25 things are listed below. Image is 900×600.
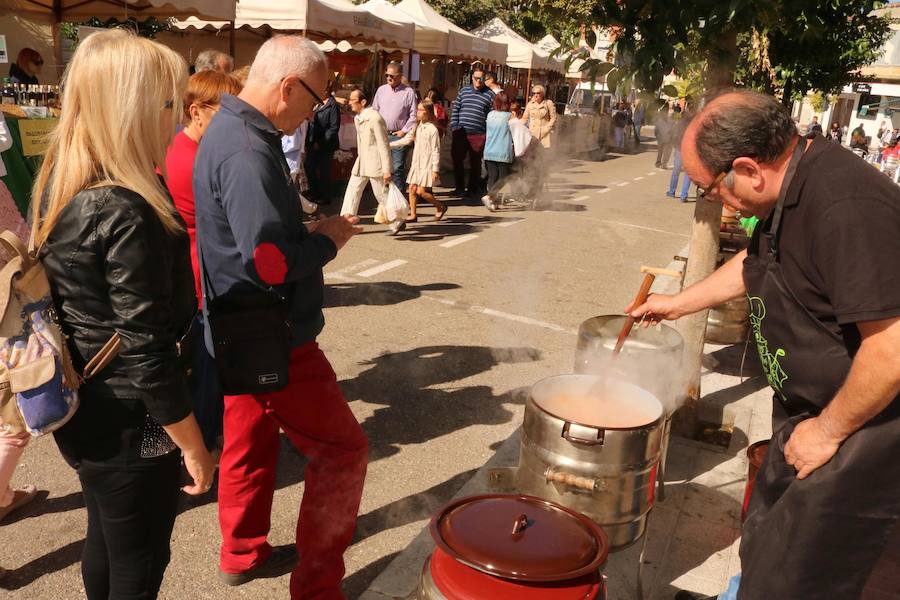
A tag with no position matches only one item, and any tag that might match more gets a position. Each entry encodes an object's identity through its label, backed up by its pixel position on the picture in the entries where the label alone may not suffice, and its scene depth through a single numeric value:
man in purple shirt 11.31
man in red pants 2.37
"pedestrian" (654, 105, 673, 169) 19.02
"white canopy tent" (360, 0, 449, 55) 14.26
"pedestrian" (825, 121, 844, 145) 31.98
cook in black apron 1.89
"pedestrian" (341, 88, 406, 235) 8.94
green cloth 5.10
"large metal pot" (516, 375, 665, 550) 2.48
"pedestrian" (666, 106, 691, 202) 14.80
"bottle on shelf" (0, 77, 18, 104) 5.85
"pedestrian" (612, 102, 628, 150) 26.00
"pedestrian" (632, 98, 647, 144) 27.89
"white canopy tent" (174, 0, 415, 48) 10.46
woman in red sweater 3.33
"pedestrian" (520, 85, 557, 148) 13.86
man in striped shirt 12.67
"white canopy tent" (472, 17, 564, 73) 21.08
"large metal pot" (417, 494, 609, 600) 1.78
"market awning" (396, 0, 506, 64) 15.95
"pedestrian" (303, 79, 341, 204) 11.31
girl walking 10.59
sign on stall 5.25
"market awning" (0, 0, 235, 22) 8.58
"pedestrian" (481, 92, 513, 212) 12.01
